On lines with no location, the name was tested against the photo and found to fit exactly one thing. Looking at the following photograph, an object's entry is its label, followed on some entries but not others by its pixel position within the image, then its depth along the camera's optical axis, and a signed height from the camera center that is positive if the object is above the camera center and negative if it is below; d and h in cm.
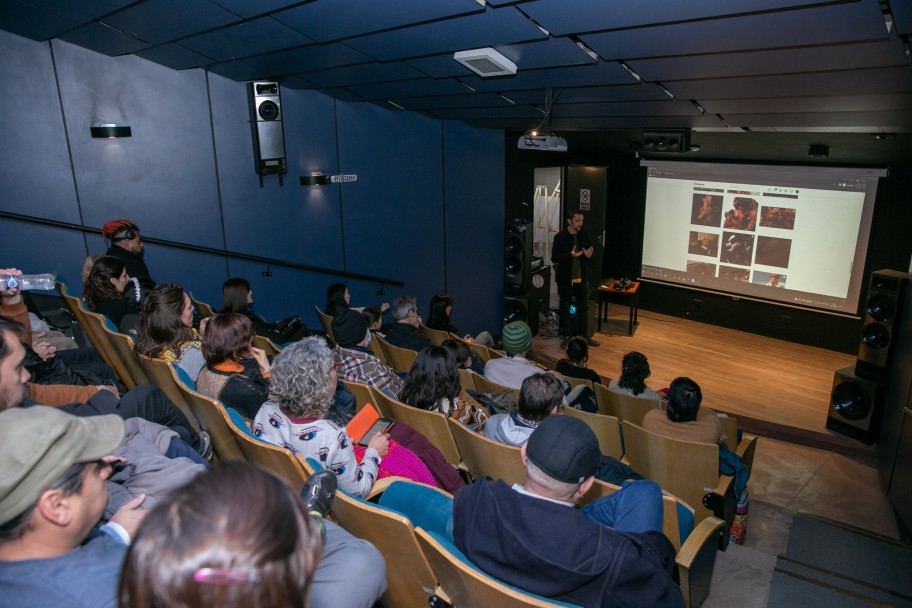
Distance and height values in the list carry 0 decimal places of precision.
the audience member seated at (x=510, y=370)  450 -137
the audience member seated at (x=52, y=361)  317 -96
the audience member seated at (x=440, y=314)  639 -133
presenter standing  918 -122
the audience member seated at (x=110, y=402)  197 -82
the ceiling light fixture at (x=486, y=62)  383 +81
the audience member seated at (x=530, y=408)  292 -107
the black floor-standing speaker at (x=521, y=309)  942 -190
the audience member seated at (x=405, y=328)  498 -117
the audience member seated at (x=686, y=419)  355 -141
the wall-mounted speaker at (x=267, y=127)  592 +61
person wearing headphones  468 -44
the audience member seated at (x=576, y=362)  525 -157
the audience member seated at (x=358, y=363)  390 -113
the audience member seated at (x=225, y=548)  86 -52
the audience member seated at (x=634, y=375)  452 -142
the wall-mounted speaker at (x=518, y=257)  920 -107
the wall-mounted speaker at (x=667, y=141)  633 +47
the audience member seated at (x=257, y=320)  456 -112
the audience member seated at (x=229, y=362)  291 -88
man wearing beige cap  114 -62
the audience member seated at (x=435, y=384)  326 -106
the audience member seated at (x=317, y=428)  232 -95
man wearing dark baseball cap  159 -94
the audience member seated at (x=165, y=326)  331 -75
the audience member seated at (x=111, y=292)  420 -71
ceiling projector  598 +44
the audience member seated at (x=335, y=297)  593 -106
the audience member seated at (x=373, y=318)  564 -121
